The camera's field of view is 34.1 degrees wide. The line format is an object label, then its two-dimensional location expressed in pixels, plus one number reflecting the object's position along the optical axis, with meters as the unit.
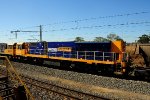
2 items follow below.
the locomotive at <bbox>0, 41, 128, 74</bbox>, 21.55
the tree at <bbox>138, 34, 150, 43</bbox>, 64.56
